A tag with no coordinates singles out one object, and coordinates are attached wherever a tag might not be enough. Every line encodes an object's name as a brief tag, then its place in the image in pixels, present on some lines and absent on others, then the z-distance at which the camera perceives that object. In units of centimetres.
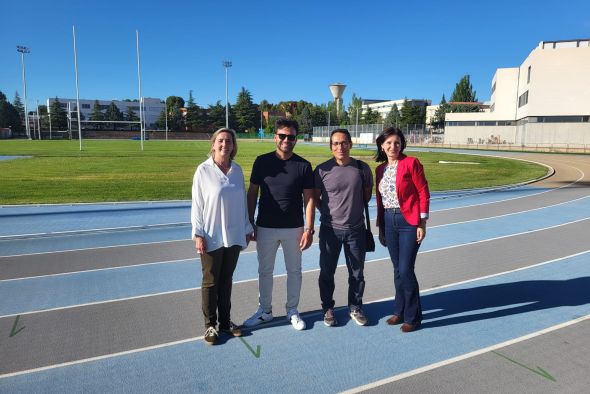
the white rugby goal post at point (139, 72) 4502
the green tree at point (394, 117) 8701
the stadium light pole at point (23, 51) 7024
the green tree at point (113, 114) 10525
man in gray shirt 399
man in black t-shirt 386
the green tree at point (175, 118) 10469
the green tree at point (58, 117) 9389
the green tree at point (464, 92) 10119
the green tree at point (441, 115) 8596
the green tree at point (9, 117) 9462
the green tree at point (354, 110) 11415
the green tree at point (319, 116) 11031
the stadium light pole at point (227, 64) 6849
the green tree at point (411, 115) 8994
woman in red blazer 392
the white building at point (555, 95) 4797
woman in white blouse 364
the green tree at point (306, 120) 10638
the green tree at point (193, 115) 10438
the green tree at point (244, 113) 10356
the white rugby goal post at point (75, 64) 4275
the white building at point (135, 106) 11650
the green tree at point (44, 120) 9611
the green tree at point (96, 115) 10356
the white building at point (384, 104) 11748
